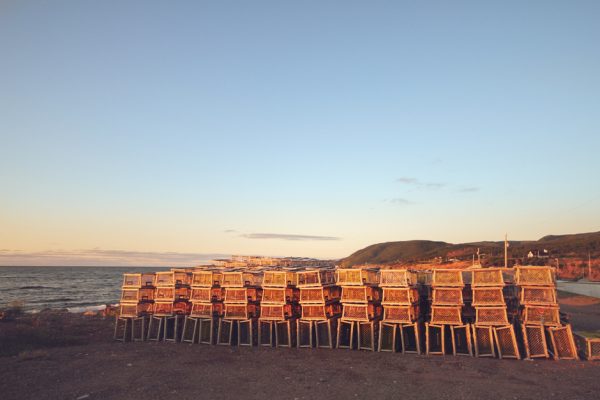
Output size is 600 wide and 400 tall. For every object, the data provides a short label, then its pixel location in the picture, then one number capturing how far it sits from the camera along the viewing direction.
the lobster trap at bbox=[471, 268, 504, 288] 18.94
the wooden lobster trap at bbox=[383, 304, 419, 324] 19.72
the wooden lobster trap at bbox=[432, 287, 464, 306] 19.50
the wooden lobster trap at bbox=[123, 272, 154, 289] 24.74
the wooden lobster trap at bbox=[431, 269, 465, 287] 19.58
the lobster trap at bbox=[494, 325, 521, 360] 18.16
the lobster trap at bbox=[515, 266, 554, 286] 18.52
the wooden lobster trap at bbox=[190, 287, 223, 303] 23.07
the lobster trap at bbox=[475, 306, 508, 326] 18.69
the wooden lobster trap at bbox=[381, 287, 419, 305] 20.00
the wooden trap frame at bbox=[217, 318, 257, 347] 22.11
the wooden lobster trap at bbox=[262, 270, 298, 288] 22.08
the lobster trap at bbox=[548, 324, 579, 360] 17.61
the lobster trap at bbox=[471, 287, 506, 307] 18.92
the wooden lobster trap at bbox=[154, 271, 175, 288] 24.33
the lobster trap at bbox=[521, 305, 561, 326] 18.17
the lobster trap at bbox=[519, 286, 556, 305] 18.36
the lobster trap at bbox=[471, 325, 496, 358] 18.58
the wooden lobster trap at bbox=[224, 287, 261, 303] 22.52
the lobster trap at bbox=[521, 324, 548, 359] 17.92
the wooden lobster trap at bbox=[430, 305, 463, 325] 19.31
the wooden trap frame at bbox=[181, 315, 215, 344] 22.81
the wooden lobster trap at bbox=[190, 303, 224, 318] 22.95
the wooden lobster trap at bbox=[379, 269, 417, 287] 20.11
